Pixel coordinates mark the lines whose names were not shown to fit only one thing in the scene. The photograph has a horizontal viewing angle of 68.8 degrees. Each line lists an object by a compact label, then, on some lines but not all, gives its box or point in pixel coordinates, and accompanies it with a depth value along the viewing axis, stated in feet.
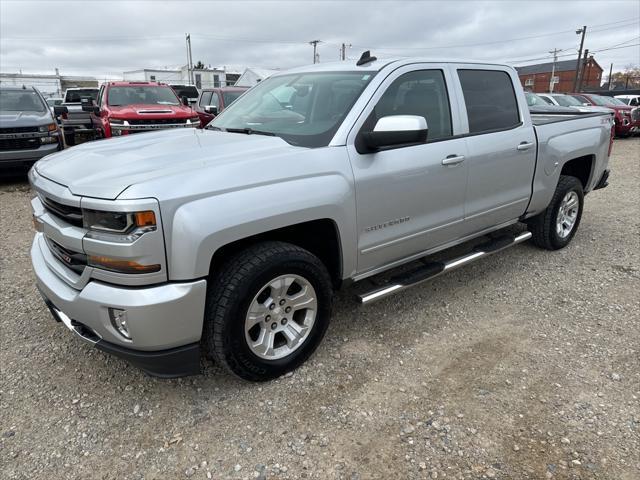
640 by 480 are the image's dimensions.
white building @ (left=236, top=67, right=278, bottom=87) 111.54
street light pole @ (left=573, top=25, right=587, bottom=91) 135.64
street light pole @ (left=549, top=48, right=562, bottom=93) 199.50
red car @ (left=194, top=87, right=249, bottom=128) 39.24
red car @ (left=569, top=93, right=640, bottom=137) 54.29
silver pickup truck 7.29
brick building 212.23
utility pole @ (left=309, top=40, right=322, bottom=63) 174.50
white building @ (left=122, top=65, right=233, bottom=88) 155.33
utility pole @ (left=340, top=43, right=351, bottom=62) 181.47
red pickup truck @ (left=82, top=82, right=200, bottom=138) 31.07
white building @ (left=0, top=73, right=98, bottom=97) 165.68
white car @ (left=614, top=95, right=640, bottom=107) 70.69
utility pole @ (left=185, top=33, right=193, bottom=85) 151.85
